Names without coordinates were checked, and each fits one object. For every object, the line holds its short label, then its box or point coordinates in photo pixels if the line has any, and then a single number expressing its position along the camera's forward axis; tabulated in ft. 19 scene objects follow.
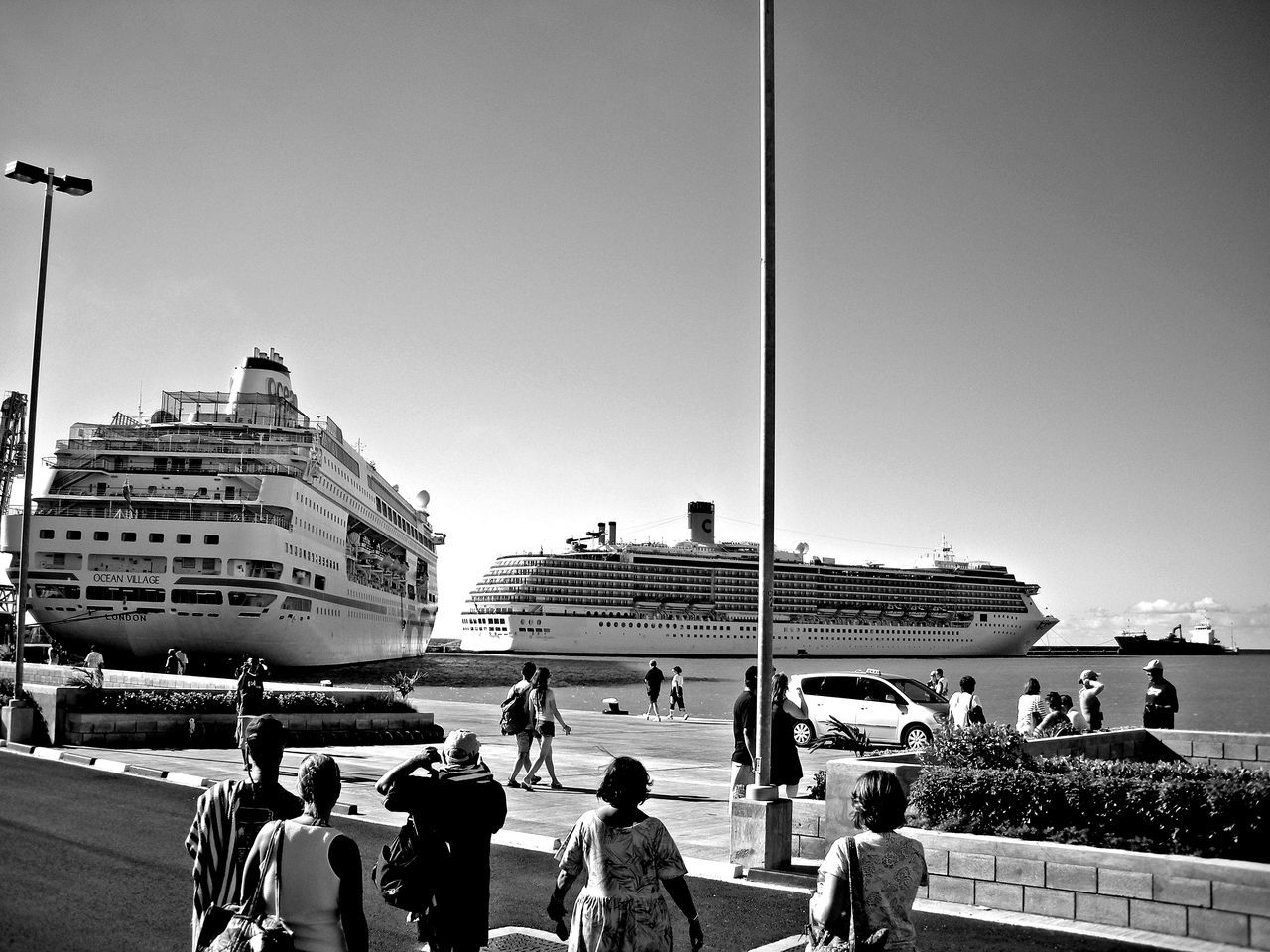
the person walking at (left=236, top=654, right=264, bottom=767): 55.72
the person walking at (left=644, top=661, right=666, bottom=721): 94.73
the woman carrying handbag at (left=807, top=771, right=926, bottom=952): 13.21
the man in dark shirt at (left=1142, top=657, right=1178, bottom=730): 50.14
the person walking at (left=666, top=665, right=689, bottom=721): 99.76
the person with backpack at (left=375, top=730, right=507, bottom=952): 15.88
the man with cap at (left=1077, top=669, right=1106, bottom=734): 50.62
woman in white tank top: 12.57
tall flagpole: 29.66
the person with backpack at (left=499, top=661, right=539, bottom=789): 46.42
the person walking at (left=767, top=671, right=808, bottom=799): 34.04
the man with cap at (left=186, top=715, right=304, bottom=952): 13.88
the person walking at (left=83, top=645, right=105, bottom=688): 80.48
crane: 258.37
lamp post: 62.18
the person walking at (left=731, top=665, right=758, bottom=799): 36.04
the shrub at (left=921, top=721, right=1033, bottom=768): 29.32
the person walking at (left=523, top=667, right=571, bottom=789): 45.83
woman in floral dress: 14.07
